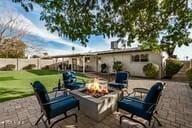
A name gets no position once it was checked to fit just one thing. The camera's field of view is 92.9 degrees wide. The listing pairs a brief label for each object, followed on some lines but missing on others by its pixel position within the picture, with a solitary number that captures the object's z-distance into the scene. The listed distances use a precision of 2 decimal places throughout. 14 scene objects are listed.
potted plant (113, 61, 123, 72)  11.69
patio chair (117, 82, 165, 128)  2.41
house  10.10
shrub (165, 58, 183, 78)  10.05
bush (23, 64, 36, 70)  15.66
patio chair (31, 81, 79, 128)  2.39
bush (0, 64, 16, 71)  14.11
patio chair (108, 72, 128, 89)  4.55
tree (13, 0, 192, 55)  2.99
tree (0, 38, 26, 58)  17.45
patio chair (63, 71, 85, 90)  4.41
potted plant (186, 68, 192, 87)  5.88
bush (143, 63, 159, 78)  9.54
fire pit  2.87
